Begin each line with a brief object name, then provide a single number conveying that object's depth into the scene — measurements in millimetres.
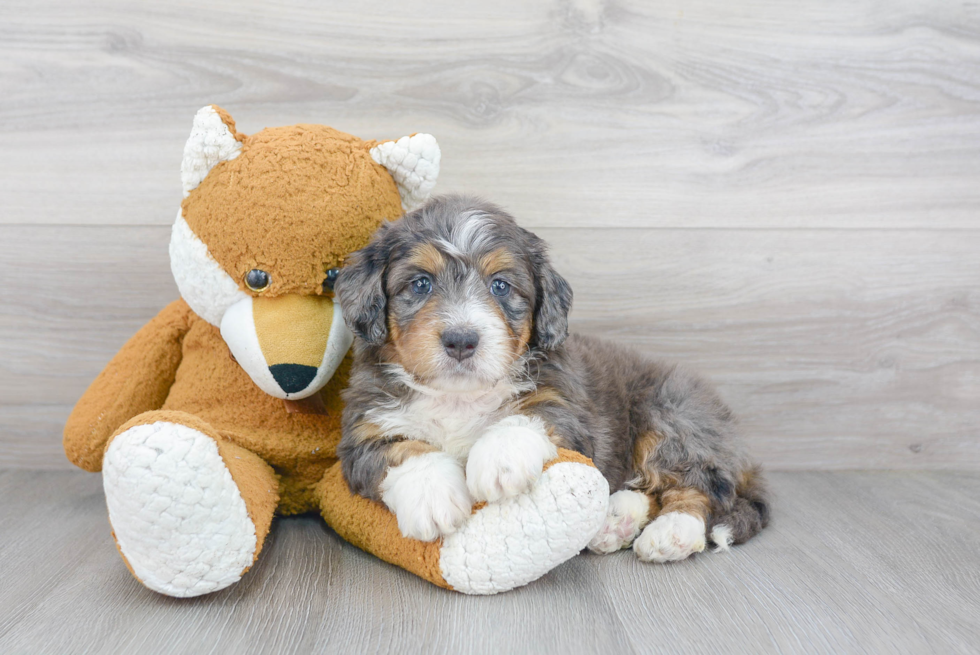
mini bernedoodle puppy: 606
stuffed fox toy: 586
